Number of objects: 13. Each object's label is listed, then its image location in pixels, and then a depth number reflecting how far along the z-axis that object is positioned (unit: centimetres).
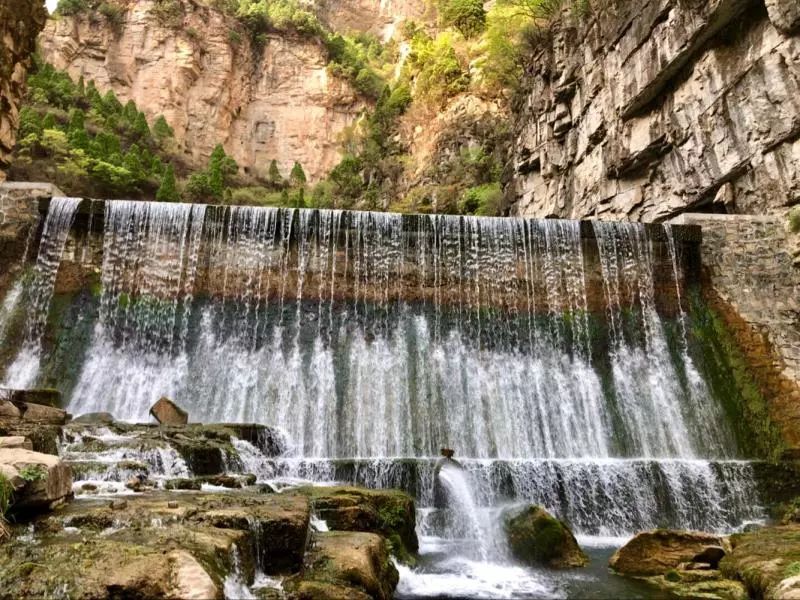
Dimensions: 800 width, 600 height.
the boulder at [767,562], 560
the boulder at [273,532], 509
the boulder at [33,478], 510
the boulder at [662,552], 705
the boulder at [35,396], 984
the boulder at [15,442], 619
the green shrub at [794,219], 1316
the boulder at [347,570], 466
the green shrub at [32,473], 519
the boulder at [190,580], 363
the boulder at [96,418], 1014
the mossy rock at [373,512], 656
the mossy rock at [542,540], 731
